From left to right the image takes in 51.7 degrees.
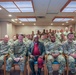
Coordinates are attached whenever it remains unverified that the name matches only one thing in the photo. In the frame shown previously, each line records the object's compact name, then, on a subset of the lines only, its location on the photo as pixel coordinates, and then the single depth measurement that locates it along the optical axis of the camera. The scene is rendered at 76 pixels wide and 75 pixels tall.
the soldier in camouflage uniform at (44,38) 2.94
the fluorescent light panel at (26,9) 3.62
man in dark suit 2.22
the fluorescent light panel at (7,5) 2.96
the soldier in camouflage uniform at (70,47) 2.22
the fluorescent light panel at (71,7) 2.94
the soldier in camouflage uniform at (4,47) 2.45
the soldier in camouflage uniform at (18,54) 2.15
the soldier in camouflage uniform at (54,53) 2.11
